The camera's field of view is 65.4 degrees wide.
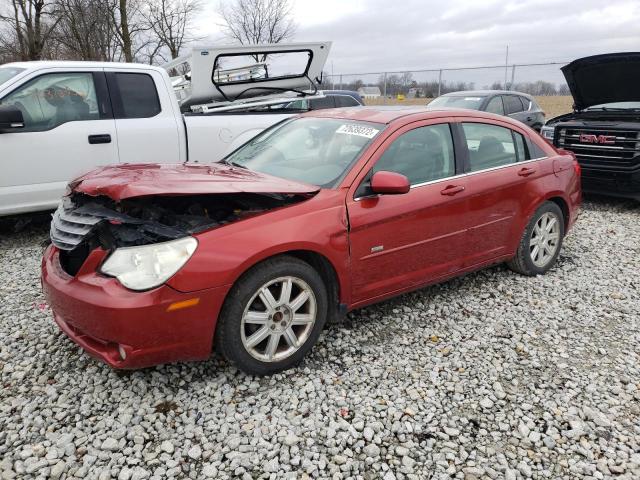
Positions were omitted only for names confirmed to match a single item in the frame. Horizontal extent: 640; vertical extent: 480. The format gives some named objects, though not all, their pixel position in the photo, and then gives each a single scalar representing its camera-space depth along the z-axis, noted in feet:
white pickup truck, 16.48
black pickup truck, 22.66
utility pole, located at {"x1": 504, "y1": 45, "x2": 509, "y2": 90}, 70.79
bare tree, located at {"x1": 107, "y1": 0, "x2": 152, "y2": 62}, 53.36
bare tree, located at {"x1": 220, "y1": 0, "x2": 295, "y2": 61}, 83.46
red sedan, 8.57
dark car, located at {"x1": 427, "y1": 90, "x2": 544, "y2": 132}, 35.92
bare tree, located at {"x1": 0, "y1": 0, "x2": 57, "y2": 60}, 75.82
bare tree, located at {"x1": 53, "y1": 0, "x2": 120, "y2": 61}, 69.51
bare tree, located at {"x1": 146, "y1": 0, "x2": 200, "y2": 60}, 79.51
